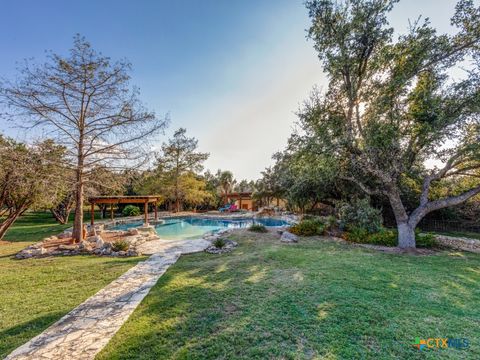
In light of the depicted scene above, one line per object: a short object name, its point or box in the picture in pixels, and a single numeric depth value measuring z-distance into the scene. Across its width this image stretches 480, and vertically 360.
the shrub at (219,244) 8.50
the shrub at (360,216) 10.03
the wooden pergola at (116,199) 13.70
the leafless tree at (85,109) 7.81
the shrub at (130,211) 23.06
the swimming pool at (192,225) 14.57
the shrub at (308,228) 11.38
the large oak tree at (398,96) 7.80
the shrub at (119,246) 7.99
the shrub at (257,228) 12.45
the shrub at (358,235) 9.60
